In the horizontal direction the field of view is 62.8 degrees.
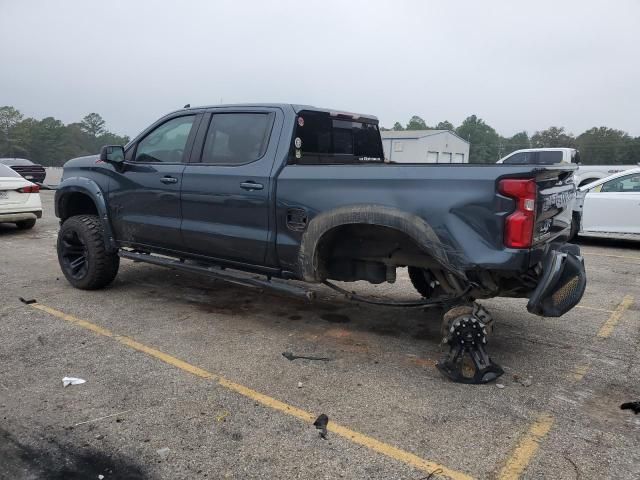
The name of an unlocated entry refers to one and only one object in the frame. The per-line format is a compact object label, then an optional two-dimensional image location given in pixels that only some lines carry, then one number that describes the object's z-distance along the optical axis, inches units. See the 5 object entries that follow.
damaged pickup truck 136.6
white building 1539.1
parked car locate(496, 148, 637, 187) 585.6
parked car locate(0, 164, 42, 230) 392.3
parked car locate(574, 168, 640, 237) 378.0
